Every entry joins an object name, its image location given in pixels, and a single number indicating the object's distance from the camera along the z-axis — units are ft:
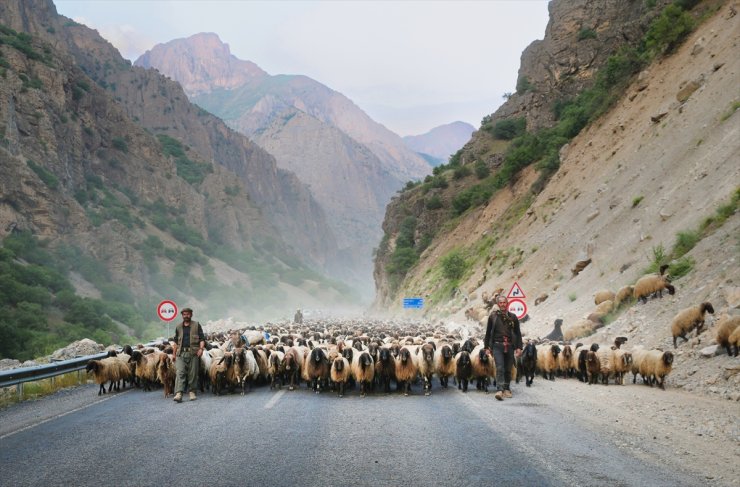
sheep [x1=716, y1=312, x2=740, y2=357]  40.47
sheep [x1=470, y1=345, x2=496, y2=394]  44.09
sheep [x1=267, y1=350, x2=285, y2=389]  47.32
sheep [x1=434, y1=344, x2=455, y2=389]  46.52
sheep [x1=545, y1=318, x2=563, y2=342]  70.08
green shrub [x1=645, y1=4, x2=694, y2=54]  128.36
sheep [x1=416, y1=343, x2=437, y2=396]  45.52
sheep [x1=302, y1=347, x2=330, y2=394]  44.83
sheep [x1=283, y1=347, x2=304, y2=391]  47.42
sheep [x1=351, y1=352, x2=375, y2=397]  43.11
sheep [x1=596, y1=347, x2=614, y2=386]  47.21
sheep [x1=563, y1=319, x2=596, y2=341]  69.46
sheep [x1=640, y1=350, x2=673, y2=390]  42.50
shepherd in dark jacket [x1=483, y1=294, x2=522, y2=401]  40.19
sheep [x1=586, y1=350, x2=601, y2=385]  47.52
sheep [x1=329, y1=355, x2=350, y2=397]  43.45
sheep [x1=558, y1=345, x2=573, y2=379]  52.03
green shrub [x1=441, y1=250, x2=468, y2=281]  165.78
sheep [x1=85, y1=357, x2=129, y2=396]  45.27
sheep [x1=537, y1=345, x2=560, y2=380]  52.21
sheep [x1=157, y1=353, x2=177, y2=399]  42.73
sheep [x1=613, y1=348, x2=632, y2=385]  46.47
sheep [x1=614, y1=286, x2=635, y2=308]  69.46
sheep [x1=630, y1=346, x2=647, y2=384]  45.48
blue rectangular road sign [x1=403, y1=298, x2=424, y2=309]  166.61
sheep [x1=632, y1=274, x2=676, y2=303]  61.10
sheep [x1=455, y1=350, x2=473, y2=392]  44.34
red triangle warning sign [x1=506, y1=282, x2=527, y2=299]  67.56
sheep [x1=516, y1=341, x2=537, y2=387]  49.11
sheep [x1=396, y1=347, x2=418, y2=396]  43.98
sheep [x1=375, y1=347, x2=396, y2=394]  44.37
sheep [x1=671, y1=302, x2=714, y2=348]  47.88
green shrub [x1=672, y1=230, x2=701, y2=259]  67.51
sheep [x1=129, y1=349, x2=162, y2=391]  47.32
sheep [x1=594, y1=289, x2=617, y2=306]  74.45
